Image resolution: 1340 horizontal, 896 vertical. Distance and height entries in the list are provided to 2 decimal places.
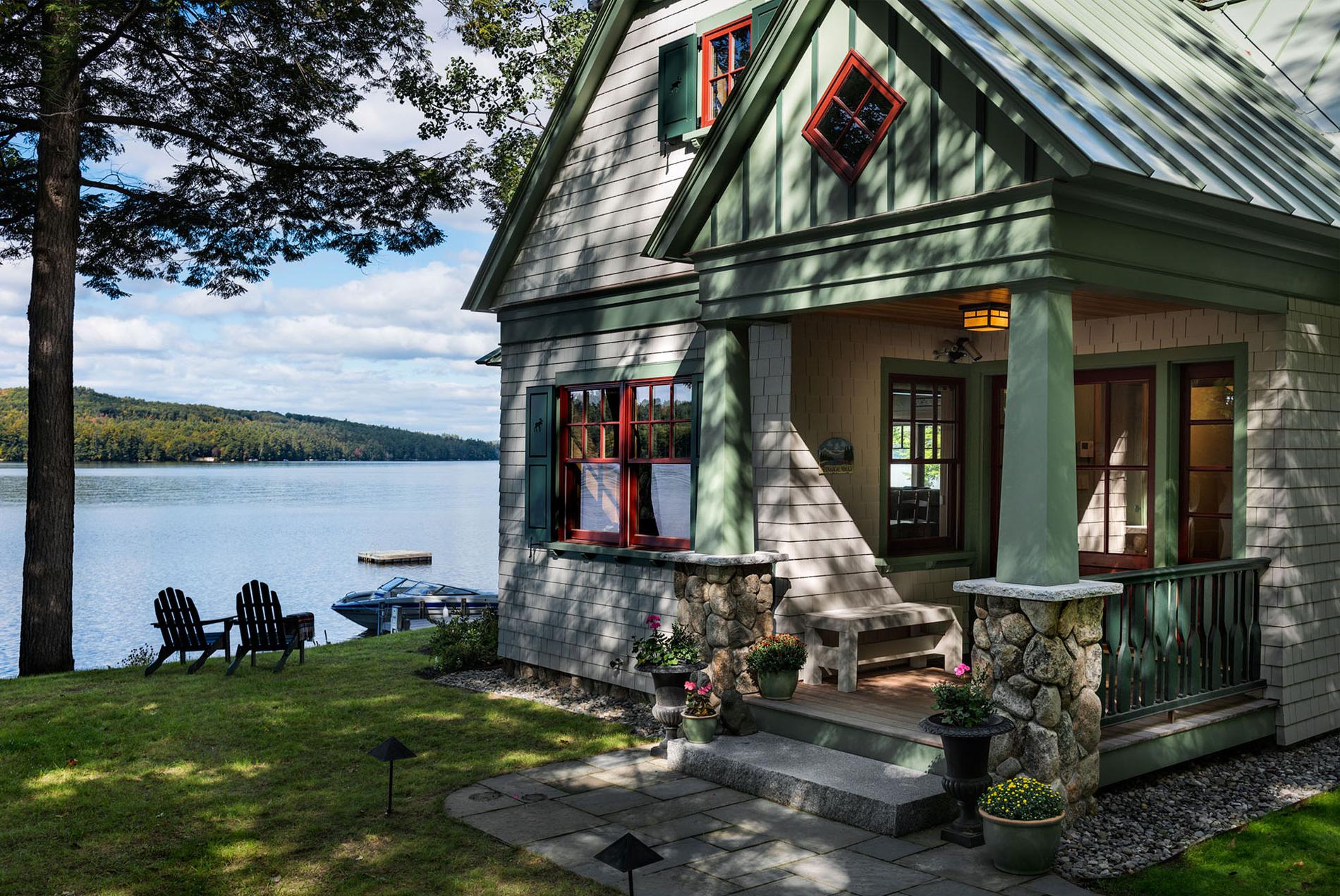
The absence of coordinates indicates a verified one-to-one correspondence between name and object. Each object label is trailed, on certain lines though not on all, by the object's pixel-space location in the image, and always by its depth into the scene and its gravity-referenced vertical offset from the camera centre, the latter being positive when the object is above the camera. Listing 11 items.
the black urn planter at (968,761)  5.69 -1.58
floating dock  47.41 -4.41
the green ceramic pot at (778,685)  7.63 -1.58
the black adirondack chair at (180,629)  11.74 -1.92
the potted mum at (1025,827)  5.31 -1.79
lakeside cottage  5.89 +0.83
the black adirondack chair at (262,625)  11.70 -1.85
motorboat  22.75 -3.16
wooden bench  7.95 -1.38
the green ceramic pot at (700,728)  7.44 -1.85
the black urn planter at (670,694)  7.57 -1.65
